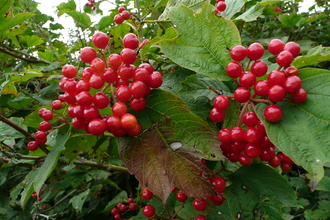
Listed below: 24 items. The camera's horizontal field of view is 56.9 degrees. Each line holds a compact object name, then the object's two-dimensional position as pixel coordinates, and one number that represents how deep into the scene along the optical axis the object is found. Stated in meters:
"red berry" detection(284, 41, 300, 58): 0.19
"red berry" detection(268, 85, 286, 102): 0.18
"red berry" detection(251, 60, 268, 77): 0.19
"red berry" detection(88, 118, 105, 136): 0.19
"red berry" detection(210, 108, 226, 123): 0.21
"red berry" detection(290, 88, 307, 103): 0.18
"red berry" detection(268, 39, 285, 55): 0.20
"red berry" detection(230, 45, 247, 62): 0.20
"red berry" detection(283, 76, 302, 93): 0.18
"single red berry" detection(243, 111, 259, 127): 0.20
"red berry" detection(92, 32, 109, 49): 0.21
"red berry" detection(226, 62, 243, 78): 0.20
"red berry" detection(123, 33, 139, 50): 0.21
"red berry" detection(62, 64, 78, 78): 0.22
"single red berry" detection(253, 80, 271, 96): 0.19
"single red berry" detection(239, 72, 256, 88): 0.19
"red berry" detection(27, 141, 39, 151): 0.29
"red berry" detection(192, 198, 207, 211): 0.26
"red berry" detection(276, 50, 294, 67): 0.19
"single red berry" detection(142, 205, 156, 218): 0.31
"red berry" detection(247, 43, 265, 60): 0.20
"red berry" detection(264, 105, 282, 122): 0.18
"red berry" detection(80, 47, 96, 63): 0.21
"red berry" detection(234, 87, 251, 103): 0.19
